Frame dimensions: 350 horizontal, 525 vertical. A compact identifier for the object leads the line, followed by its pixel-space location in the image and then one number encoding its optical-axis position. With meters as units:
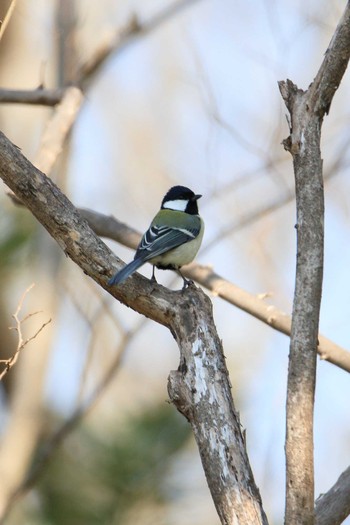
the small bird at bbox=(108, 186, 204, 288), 8.04
